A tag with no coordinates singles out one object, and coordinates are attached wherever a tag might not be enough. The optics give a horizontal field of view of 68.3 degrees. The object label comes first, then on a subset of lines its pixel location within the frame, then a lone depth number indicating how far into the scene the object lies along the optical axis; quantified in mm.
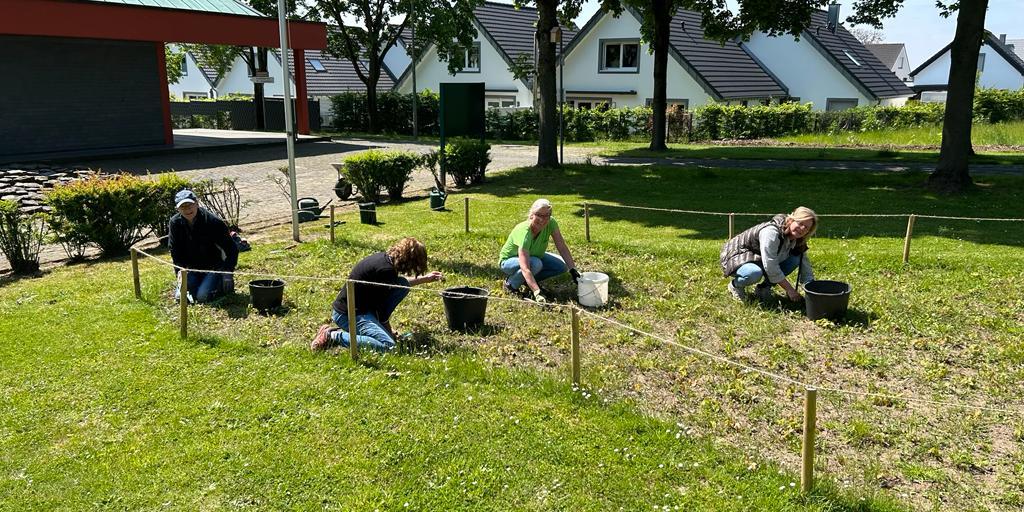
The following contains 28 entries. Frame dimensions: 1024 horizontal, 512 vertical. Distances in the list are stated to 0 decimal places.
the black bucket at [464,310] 7598
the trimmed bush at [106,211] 10938
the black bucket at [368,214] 14055
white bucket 8359
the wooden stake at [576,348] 5832
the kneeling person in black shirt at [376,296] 7000
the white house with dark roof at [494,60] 43125
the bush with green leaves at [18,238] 10250
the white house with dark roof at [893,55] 78250
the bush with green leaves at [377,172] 16469
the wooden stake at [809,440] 4527
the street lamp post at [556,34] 19688
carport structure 22219
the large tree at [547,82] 21219
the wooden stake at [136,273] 8805
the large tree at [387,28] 37938
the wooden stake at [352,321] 6523
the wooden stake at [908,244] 9594
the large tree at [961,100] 15641
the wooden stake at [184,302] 7191
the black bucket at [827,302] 7664
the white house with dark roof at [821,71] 39875
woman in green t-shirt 8314
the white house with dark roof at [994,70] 58844
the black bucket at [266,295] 8273
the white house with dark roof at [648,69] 36844
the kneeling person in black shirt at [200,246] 8617
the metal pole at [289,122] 11422
